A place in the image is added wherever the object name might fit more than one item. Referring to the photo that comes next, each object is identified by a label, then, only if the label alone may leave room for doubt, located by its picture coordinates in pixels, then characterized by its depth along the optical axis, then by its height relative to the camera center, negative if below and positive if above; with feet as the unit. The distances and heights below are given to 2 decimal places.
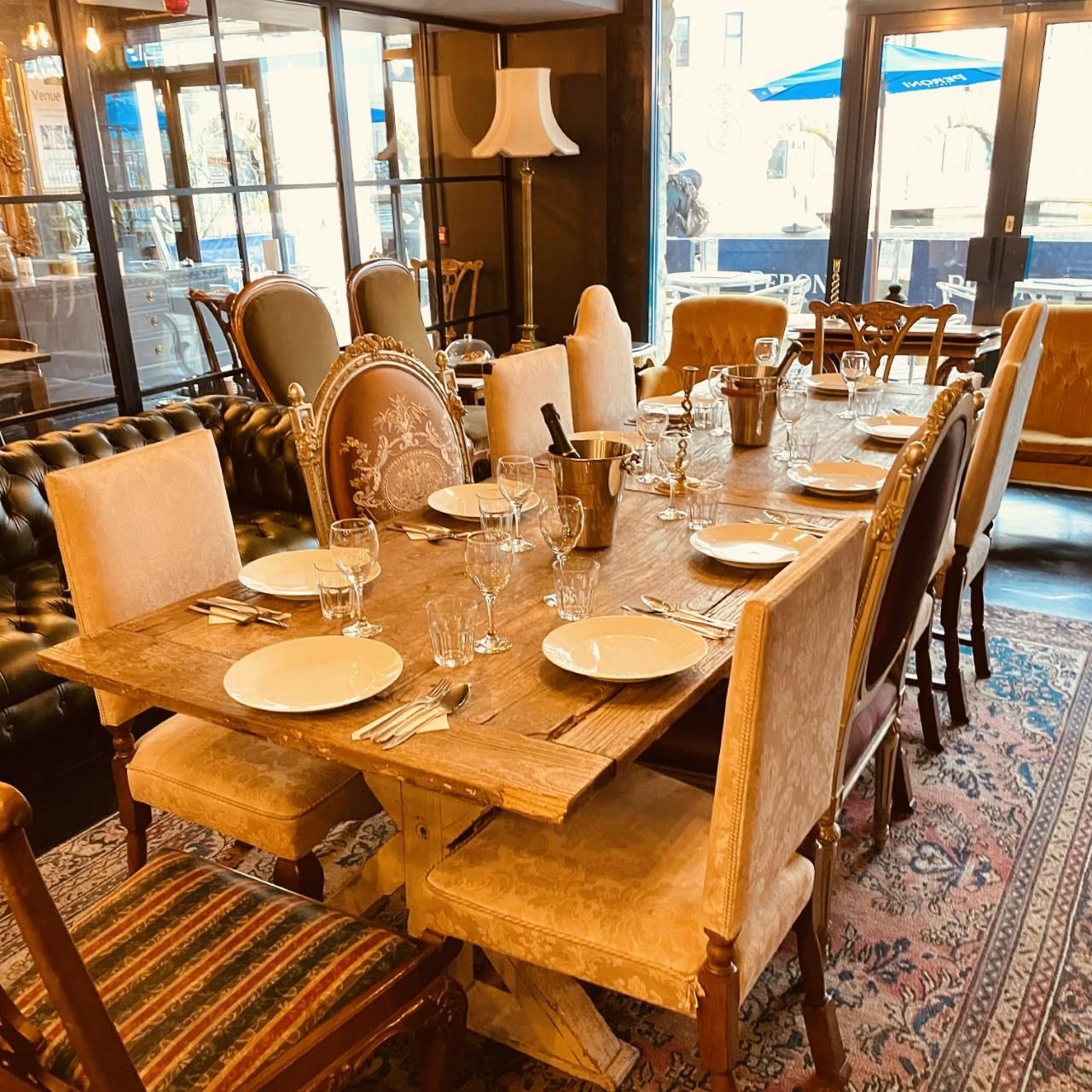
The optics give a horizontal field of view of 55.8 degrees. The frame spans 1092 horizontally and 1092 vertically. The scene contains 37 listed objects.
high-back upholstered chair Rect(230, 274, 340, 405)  12.07 -1.40
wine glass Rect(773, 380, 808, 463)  8.54 -1.64
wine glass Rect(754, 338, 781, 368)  10.13 -1.43
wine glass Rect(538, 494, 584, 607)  5.69 -1.72
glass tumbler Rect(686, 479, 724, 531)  6.61 -1.87
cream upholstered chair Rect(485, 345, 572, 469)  8.48 -1.56
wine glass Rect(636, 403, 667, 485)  7.86 -1.70
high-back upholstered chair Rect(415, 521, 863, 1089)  3.86 -2.80
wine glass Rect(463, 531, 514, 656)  5.11 -1.74
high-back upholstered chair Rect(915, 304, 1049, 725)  7.93 -2.23
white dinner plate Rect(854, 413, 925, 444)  8.73 -1.91
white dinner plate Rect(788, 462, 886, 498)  7.26 -1.93
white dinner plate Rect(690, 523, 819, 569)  5.96 -1.97
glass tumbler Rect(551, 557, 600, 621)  5.28 -1.88
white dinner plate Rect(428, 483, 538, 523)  7.02 -1.94
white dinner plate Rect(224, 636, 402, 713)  4.50 -2.02
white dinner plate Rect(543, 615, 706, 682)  4.69 -2.01
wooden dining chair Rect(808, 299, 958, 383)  12.25 -1.47
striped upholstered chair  3.64 -2.90
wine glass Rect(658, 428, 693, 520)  7.45 -1.76
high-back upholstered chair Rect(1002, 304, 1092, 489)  12.77 -2.70
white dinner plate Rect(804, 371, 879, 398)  10.77 -1.88
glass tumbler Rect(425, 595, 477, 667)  4.85 -1.91
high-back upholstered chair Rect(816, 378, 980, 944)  4.99 -1.90
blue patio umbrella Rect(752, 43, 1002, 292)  16.07 +1.82
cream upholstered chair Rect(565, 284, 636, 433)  10.21 -1.58
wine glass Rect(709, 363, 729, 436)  9.29 -1.74
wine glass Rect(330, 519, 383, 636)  5.30 -1.72
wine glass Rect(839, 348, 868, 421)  9.80 -1.57
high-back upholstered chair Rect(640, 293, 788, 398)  12.80 -1.59
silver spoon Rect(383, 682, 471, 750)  4.24 -2.05
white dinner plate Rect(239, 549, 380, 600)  5.71 -1.98
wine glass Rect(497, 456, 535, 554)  6.51 -1.70
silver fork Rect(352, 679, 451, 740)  4.29 -2.05
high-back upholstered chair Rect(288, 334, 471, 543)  7.25 -1.58
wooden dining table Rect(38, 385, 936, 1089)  4.10 -2.07
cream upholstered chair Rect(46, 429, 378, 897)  5.44 -2.81
